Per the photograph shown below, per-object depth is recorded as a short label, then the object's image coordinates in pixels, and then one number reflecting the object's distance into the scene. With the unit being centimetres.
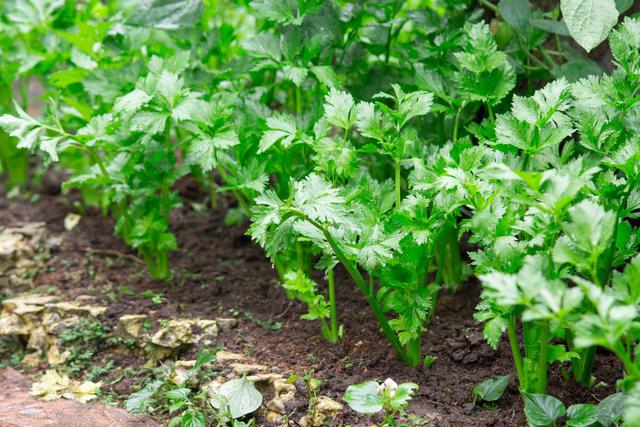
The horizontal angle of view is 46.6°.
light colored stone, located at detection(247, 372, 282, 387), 188
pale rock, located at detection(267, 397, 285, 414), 182
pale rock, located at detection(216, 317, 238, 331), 219
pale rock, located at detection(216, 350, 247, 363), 201
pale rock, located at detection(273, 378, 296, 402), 185
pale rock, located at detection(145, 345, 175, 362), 212
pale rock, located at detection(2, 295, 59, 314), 238
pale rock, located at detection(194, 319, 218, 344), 215
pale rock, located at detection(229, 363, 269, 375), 194
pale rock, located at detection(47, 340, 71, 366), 224
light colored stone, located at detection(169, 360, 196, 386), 193
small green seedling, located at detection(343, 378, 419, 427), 161
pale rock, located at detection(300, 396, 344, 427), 177
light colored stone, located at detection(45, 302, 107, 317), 232
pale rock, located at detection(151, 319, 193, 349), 209
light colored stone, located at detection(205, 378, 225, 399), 188
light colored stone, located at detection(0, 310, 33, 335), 236
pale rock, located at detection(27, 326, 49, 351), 233
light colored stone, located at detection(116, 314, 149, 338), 222
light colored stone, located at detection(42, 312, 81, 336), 229
